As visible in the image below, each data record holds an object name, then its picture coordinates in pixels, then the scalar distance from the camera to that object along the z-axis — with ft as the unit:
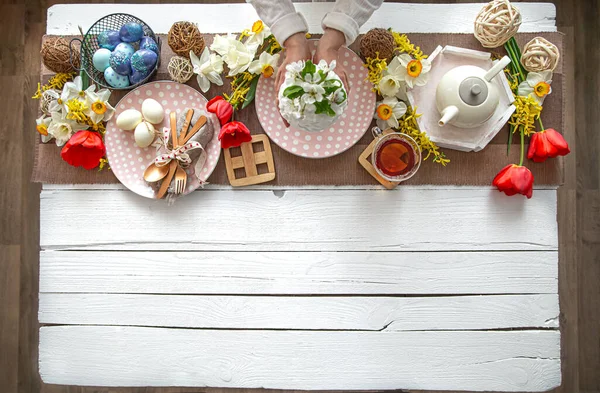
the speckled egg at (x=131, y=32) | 3.24
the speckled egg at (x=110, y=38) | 3.28
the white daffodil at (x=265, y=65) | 3.22
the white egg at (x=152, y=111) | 3.26
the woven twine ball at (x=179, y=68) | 3.30
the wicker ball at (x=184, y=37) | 3.23
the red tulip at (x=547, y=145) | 3.20
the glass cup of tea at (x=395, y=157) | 3.22
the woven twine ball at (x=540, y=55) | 3.24
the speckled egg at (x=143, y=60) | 3.23
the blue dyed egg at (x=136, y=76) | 3.30
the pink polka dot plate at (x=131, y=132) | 3.35
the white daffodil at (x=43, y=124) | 3.35
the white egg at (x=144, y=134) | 3.23
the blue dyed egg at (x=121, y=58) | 3.22
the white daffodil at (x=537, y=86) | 3.27
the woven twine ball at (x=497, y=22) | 3.14
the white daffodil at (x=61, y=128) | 3.32
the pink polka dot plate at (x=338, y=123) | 3.29
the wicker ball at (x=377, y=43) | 3.18
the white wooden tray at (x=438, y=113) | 3.30
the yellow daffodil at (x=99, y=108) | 3.29
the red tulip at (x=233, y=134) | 3.11
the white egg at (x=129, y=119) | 3.24
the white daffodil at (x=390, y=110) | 3.22
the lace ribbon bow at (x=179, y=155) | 3.19
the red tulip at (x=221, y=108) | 3.20
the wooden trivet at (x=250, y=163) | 3.36
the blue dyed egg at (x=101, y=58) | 3.26
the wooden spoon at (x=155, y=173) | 3.25
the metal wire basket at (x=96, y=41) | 3.32
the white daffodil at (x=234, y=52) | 3.24
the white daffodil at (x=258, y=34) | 3.28
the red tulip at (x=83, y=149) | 3.23
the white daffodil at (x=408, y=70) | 3.20
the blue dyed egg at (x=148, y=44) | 3.27
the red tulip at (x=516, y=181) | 3.15
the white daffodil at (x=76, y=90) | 3.34
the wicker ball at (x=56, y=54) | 3.31
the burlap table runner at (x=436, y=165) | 3.38
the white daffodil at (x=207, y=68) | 3.29
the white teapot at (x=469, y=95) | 3.02
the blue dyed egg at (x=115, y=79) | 3.29
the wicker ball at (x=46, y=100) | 3.35
